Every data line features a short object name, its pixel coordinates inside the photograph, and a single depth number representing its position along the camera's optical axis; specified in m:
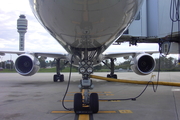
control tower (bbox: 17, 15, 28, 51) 104.82
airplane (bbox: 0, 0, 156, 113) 2.36
